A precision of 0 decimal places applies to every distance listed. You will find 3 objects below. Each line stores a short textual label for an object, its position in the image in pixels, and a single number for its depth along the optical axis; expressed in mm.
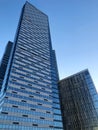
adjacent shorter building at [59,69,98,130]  69125
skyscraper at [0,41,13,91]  104400
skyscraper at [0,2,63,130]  56462
